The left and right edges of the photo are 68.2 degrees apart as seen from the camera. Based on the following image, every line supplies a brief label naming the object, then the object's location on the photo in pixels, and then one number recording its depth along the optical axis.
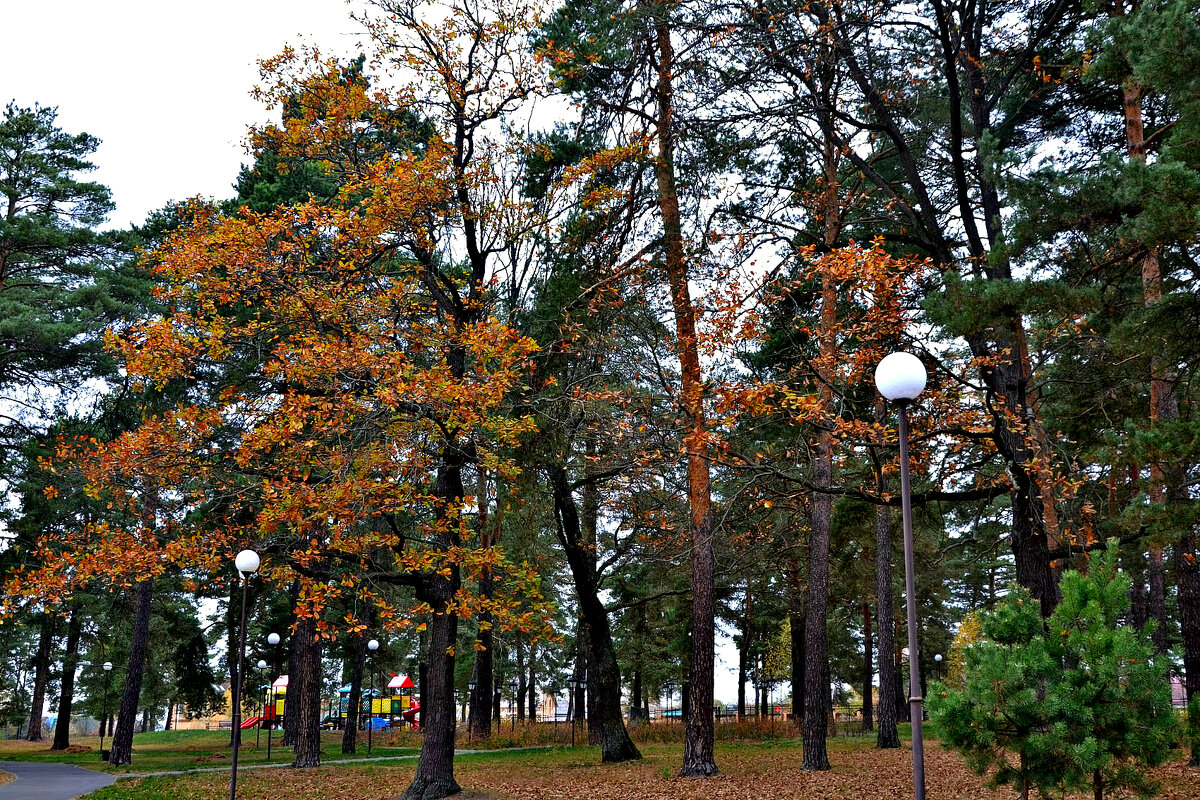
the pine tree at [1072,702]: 6.45
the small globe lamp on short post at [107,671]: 32.47
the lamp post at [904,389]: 6.23
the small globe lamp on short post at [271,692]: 21.31
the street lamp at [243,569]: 11.04
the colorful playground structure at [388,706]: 41.97
